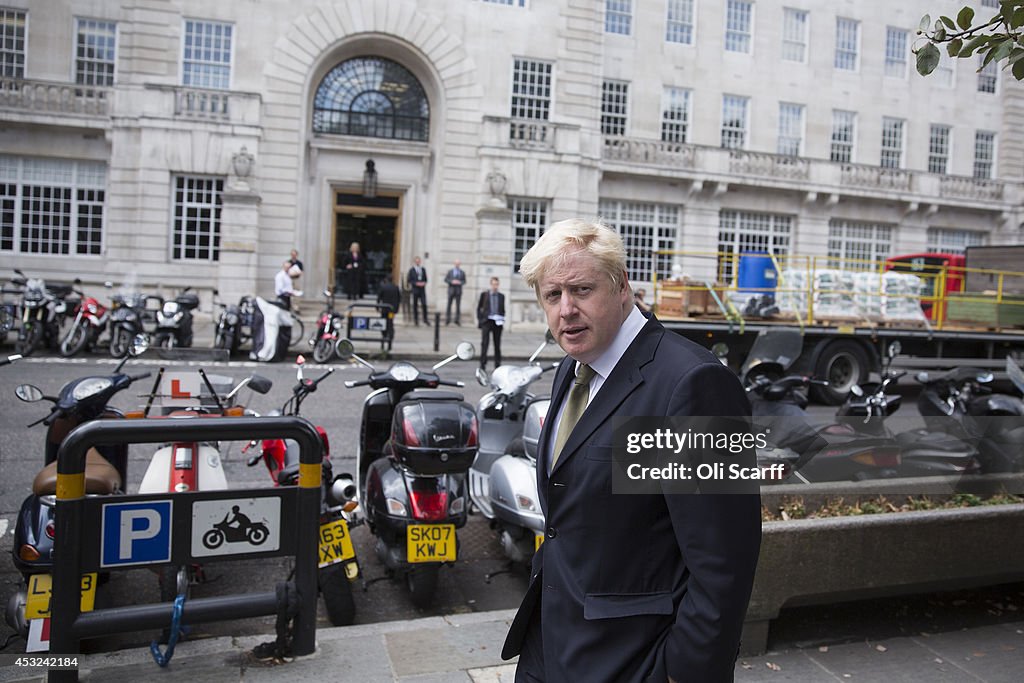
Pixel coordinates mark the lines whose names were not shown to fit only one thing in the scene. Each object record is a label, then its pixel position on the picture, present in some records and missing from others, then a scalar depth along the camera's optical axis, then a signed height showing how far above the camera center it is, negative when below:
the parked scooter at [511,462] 4.72 -1.00
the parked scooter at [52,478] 3.75 -0.98
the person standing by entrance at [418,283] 22.58 +0.65
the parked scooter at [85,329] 14.17 -0.72
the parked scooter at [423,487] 4.45 -1.06
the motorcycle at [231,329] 15.23 -0.62
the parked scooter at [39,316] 14.07 -0.52
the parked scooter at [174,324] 14.74 -0.56
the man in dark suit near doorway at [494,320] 15.52 -0.20
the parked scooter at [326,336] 15.52 -0.68
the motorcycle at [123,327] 14.36 -0.64
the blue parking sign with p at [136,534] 3.39 -1.05
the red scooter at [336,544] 4.28 -1.31
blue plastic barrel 13.93 +0.88
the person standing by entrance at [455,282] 22.19 +0.71
